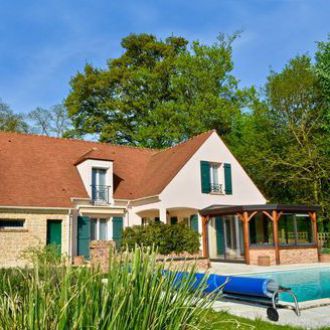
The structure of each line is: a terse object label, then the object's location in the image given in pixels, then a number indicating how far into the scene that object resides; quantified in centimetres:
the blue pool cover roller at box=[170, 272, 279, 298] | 818
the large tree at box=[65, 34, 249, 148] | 3606
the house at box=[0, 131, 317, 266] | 2009
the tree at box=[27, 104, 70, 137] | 4288
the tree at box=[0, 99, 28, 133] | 3967
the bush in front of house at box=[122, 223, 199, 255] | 1794
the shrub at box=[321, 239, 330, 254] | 2424
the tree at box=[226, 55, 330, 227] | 2989
